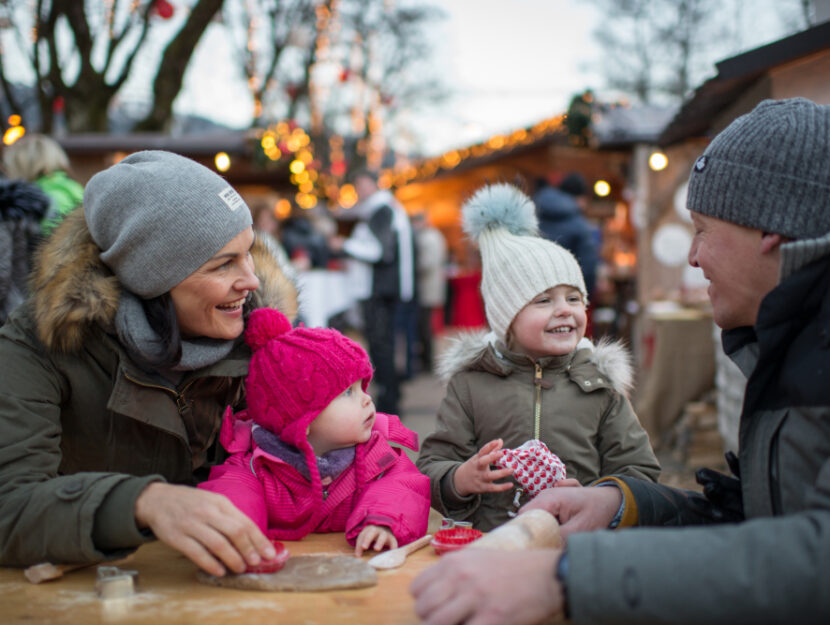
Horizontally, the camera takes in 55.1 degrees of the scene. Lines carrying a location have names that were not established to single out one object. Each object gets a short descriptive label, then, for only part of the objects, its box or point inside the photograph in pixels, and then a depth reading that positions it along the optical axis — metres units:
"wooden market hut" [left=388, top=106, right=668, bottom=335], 9.57
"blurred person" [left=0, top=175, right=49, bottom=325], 3.91
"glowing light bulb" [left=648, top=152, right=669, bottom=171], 5.68
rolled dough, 1.51
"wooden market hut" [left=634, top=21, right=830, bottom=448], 3.94
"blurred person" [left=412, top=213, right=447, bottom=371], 11.54
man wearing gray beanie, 1.12
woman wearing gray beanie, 1.80
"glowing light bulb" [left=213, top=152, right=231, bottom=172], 5.81
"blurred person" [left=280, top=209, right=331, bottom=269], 10.69
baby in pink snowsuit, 1.85
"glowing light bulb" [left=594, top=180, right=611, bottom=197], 5.38
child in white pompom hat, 2.33
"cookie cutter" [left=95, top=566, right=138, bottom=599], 1.50
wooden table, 1.39
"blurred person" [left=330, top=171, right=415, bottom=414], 7.59
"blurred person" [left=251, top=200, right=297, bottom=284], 8.99
